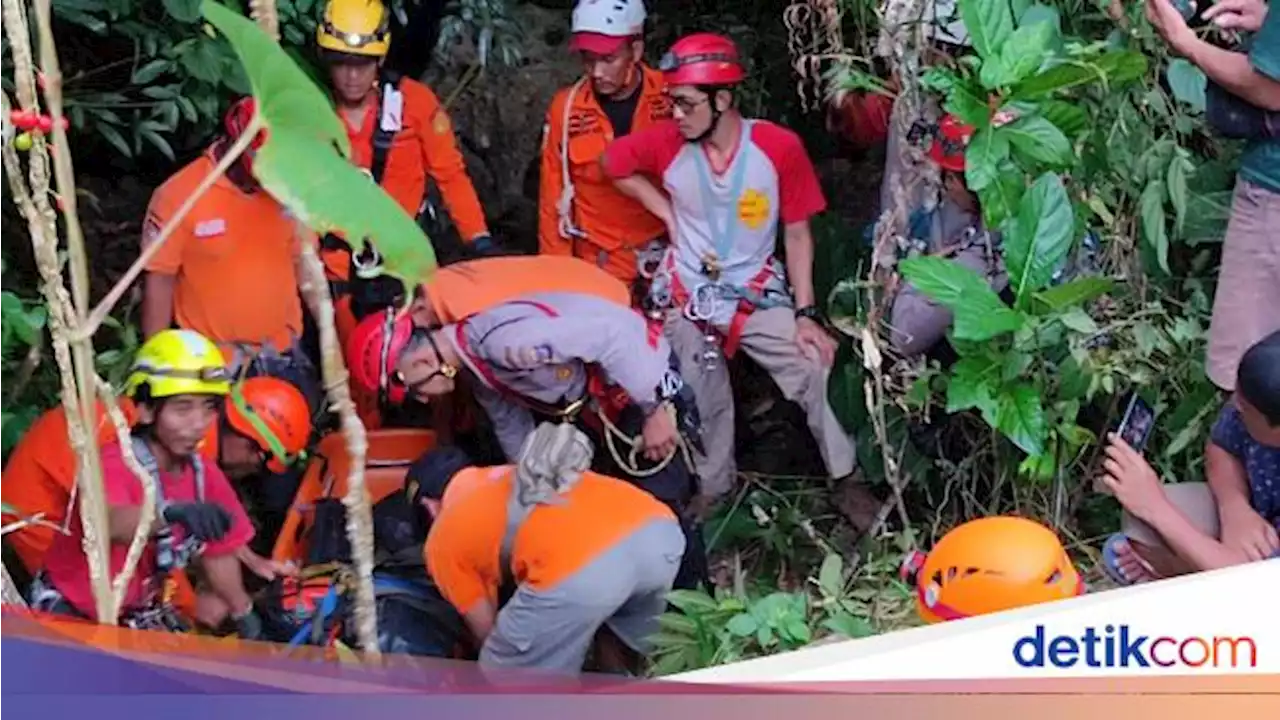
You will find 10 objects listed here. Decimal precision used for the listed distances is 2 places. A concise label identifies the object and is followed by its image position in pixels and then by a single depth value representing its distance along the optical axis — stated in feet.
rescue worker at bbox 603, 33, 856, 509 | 17.72
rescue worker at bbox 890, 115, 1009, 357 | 15.85
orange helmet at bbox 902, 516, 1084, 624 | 12.37
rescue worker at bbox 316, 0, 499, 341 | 18.16
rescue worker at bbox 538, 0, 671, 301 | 18.97
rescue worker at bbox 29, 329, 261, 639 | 13.48
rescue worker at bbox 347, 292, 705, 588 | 15.29
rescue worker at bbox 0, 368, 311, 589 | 14.02
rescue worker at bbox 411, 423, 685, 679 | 13.35
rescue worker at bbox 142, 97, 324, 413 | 17.01
